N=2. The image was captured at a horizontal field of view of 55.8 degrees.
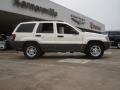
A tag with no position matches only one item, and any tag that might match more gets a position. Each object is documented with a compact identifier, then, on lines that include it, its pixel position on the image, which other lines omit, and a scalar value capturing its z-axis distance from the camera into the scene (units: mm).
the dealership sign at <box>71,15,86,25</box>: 17262
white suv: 5880
